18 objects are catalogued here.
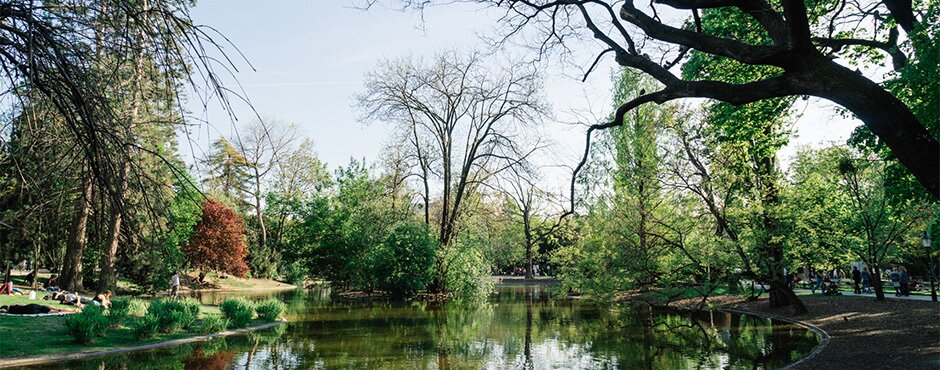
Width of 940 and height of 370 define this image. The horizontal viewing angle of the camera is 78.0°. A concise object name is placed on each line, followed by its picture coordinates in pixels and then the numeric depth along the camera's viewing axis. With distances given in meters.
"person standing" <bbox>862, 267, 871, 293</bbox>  28.28
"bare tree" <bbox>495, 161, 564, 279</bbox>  28.67
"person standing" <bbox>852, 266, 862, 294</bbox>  26.97
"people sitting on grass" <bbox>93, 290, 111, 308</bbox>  18.70
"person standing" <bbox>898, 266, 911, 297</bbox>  23.91
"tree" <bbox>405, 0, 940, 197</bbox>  7.10
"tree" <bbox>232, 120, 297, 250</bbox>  49.95
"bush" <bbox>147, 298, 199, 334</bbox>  15.38
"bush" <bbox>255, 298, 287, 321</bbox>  19.58
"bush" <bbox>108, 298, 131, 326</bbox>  15.10
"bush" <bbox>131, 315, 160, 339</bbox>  14.42
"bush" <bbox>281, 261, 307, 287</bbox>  46.69
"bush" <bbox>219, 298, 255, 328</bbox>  17.81
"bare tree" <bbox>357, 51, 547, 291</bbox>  32.62
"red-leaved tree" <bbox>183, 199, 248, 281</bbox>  39.53
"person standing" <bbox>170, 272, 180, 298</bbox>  25.22
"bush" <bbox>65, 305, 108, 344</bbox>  13.27
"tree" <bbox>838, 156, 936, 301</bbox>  22.05
